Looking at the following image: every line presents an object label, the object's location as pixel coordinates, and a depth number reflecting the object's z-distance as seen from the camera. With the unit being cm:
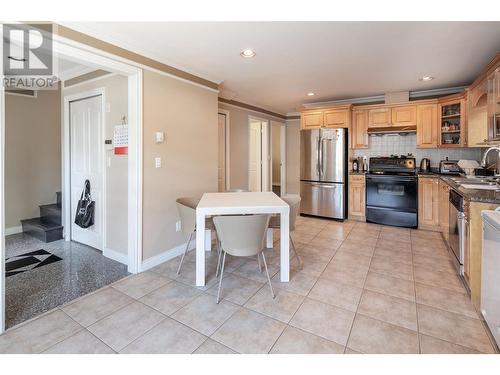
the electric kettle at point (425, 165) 452
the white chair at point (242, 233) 212
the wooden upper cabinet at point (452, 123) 389
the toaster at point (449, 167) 412
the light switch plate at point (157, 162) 291
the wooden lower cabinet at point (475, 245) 212
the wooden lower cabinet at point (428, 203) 409
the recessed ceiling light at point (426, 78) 369
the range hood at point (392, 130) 442
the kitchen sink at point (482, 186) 260
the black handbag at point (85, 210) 336
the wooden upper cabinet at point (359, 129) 481
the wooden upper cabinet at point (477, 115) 308
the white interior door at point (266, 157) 614
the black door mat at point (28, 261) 280
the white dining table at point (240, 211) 230
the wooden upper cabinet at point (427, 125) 423
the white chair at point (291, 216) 274
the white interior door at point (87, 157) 327
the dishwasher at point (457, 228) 248
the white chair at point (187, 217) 261
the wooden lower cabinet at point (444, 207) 367
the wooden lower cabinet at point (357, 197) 474
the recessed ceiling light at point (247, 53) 275
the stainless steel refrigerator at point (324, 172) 479
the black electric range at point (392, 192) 427
